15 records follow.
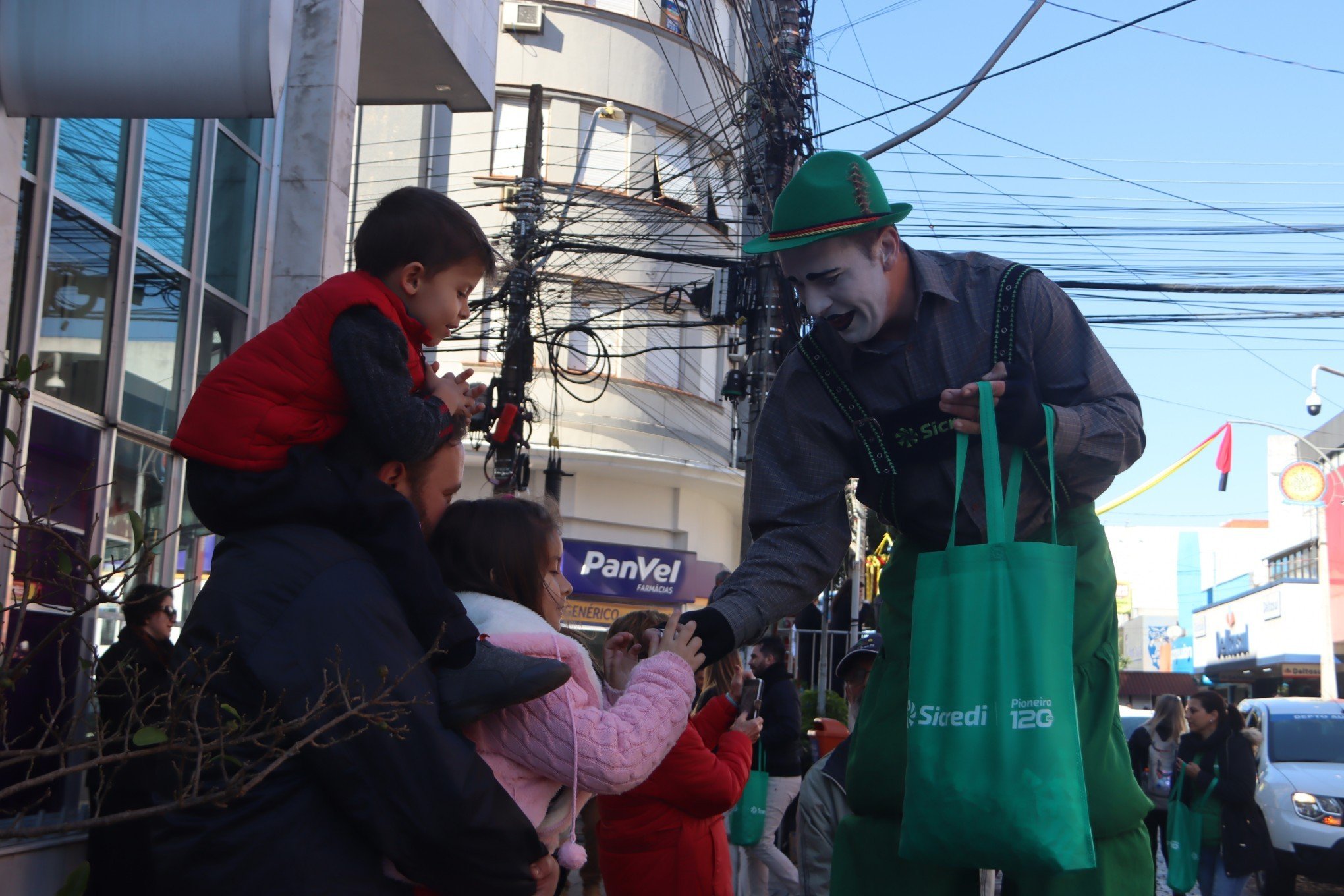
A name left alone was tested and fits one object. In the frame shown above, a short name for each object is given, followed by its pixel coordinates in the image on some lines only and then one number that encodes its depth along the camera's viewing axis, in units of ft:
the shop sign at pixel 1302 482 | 113.91
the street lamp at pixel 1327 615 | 101.04
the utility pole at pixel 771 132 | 46.57
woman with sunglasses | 13.99
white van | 35.68
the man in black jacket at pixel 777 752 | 27.63
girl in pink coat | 7.83
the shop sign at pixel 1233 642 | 148.25
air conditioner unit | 78.38
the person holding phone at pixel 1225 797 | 29.50
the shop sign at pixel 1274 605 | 133.65
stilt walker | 7.73
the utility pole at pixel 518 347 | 57.72
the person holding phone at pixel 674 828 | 16.34
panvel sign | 80.23
